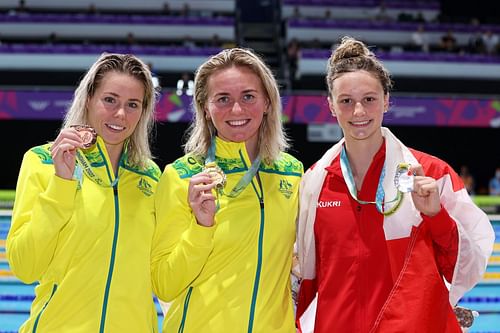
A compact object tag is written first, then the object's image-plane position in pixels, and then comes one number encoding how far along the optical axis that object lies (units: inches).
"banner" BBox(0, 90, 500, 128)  516.7
